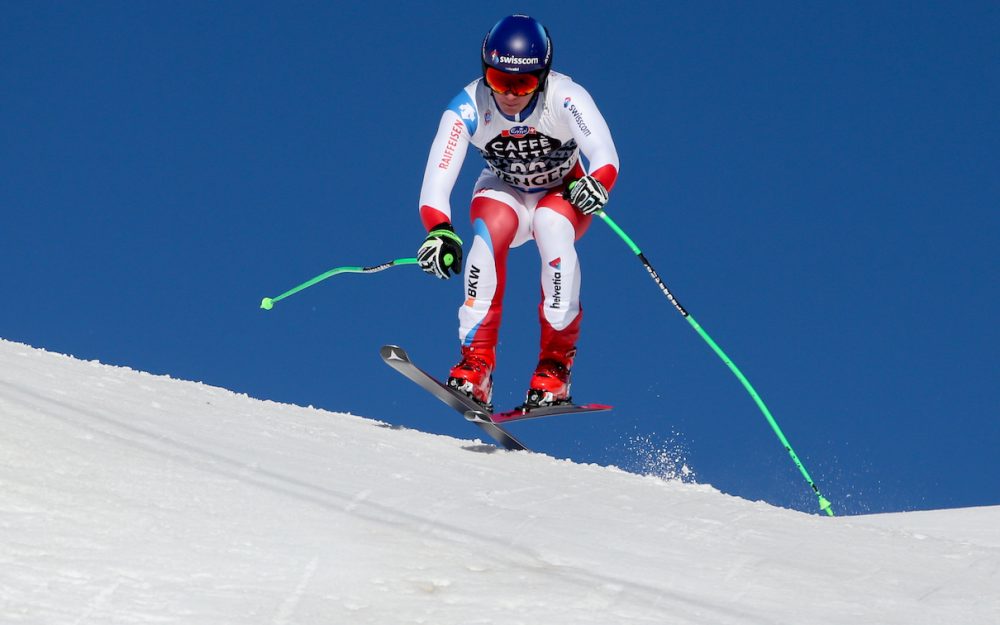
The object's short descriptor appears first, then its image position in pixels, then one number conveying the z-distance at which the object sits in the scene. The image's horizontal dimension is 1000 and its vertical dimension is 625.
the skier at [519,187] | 12.34
